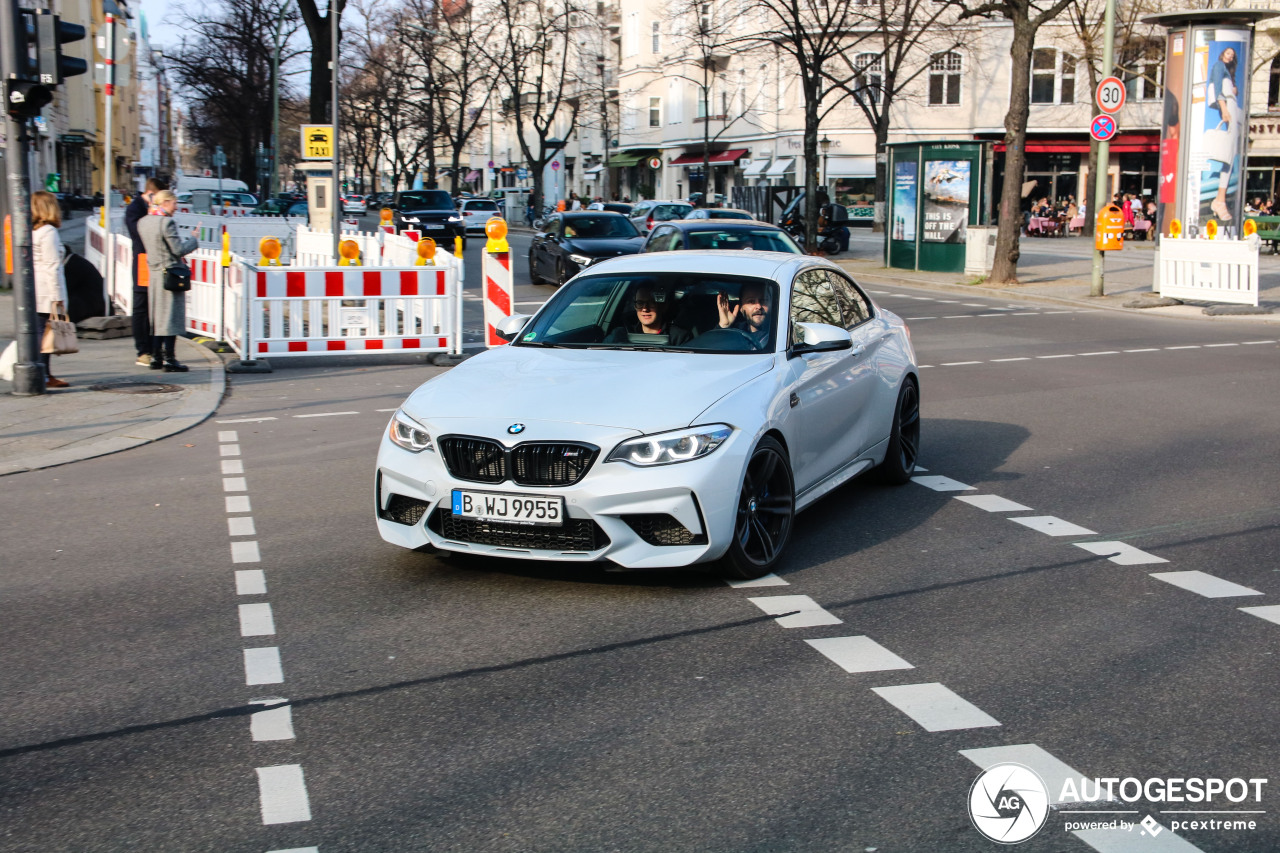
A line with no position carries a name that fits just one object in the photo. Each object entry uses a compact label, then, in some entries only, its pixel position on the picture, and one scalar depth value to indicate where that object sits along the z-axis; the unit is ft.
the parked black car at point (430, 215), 151.43
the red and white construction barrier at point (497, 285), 49.33
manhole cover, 41.13
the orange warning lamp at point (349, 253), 58.54
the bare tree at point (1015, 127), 85.20
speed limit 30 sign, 75.00
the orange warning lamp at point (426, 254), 53.36
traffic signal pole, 38.24
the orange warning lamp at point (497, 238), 48.29
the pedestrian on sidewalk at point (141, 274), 45.52
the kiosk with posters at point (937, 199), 99.14
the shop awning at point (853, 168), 203.82
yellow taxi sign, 83.71
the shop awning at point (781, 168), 207.97
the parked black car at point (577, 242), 84.72
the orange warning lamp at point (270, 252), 53.11
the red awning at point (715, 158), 227.81
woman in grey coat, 44.11
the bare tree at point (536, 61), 220.84
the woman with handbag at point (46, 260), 39.99
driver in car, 23.68
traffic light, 37.50
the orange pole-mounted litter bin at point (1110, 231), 75.97
